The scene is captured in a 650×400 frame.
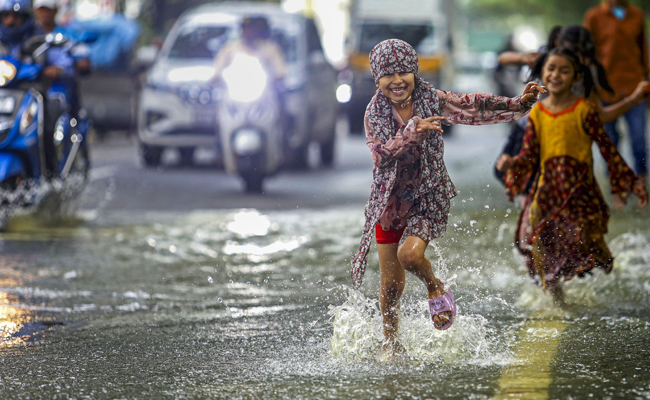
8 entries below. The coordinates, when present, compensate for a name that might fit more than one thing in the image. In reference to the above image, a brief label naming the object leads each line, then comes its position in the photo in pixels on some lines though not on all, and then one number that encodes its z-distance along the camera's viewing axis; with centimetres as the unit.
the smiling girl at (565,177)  1103
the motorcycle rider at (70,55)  1862
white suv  2681
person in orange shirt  1864
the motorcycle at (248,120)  2252
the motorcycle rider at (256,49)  2391
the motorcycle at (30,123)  1631
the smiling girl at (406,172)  854
